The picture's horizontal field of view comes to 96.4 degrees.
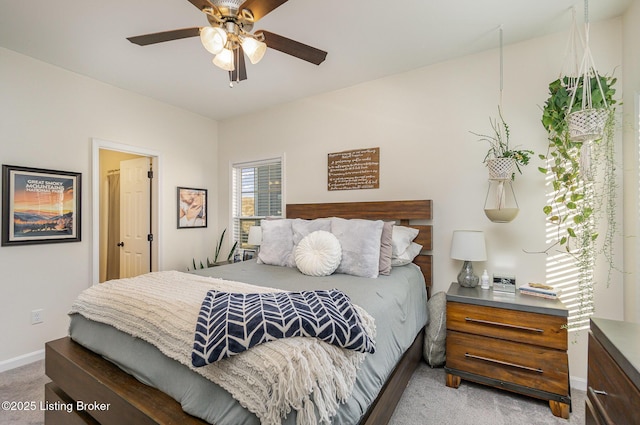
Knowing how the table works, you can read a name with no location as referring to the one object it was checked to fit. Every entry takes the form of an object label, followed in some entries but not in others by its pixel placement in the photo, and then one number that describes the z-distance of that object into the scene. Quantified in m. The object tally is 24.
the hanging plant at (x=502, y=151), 2.27
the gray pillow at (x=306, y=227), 2.68
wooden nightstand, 1.88
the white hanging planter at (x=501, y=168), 2.25
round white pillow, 2.26
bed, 1.10
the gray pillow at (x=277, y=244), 2.69
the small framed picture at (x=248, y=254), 3.98
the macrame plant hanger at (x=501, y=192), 2.26
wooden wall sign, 3.13
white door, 3.83
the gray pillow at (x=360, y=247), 2.25
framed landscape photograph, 2.54
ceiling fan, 1.52
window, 3.97
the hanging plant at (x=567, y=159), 1.96
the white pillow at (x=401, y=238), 2.52
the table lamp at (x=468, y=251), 2.30
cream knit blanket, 0.92
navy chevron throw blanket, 1.00
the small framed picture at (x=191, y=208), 4.00
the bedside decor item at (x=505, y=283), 2.24
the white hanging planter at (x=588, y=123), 1.66
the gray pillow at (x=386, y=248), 2.32
